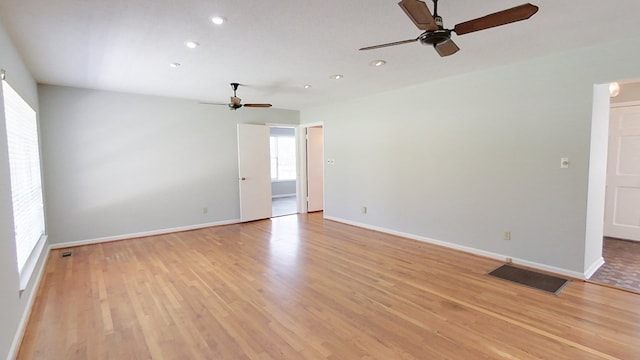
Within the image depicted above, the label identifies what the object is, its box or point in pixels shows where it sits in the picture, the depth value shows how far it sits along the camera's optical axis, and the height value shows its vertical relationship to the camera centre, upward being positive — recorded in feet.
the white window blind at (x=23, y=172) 8.62 -0.30
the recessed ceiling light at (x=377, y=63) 11.34 +3.63
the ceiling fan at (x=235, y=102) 14.48 +2.82
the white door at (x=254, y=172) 20.62 -0.73
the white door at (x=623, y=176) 15.03 -0.93
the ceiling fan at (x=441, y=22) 5.77 +2.83
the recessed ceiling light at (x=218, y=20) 7.65 +3.58
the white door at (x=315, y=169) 23.65 -0.69
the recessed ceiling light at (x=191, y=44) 9.29 +3.61
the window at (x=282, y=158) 33.27 +0.30
